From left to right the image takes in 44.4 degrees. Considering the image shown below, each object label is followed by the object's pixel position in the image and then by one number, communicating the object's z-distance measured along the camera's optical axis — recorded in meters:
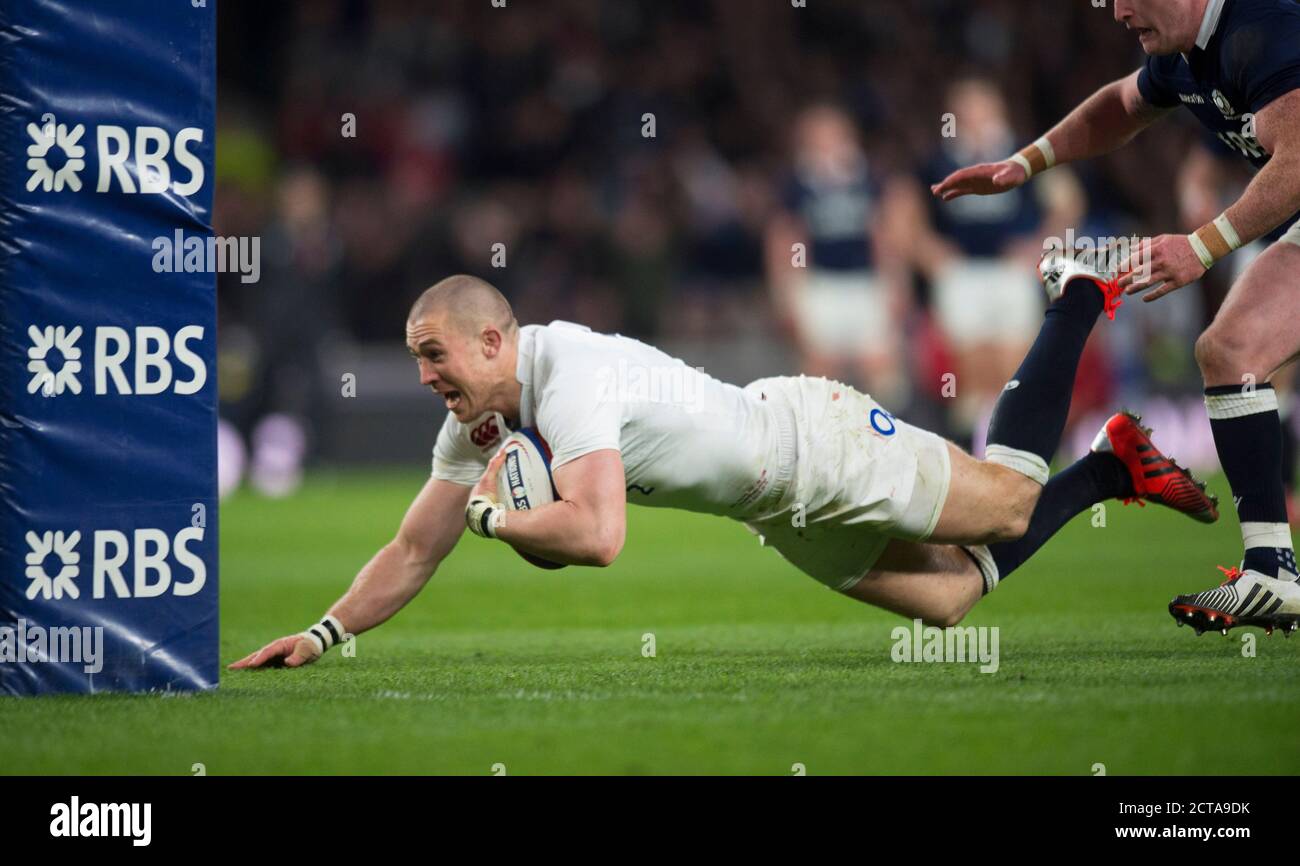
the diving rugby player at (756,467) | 4.44
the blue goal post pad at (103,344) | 4.52
